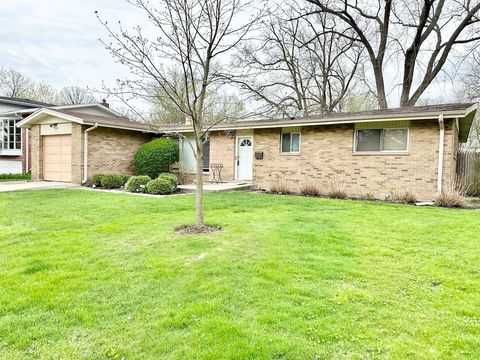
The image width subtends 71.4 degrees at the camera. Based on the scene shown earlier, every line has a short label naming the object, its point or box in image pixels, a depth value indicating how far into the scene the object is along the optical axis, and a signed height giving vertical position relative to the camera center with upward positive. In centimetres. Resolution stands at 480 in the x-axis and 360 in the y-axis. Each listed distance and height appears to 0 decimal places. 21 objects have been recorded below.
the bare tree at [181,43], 542 +204
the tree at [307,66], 2292 +728
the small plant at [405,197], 989 -83
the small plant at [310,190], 1173 -81
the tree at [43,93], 3497 +719
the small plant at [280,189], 1231 -82
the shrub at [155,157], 1477 +30
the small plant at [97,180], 1340 -70
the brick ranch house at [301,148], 1031 +71
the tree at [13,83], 3641 +848
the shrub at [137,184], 1209 -76
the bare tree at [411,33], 1916 +824
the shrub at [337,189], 1115 -71
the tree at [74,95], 3644 +738
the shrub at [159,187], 1160 -81
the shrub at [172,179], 1239 -56
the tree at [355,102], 2553 +512
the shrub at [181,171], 1542 -31
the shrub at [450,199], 920 -78
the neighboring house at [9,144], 2065 +102
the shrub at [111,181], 1308 -72
